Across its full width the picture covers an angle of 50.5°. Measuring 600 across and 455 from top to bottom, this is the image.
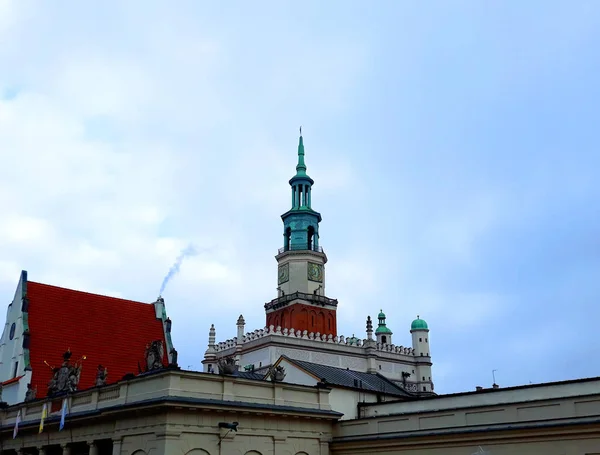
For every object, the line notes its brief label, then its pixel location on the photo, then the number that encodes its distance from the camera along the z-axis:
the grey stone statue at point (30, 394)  38.12
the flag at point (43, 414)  32.97
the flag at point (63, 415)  31.23
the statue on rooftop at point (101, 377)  31.81
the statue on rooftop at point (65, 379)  34.38
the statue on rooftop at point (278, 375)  30.83
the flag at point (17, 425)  35.12
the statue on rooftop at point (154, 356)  29.52
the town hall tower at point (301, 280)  77.75
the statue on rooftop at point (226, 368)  28.84
